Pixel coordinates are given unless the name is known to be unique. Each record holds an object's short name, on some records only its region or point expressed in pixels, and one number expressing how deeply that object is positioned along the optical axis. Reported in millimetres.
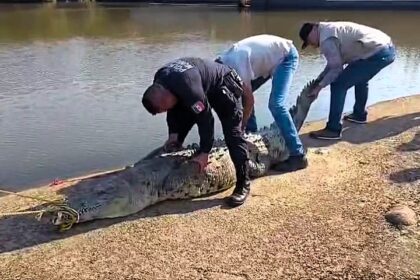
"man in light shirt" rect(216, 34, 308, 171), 4980
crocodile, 4203
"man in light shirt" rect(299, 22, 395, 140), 5719
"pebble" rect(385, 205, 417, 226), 4188
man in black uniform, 4008
